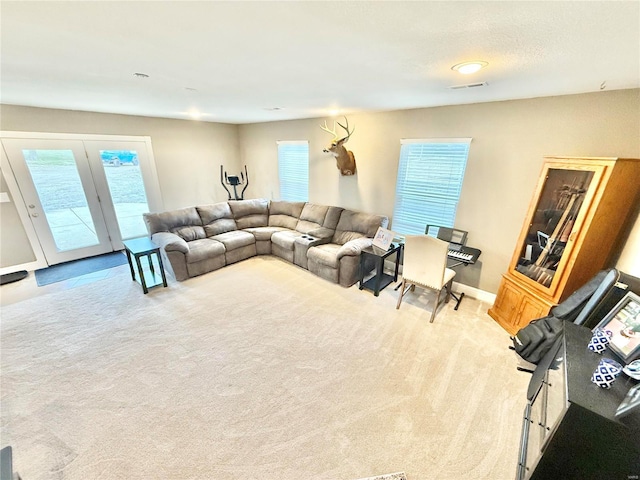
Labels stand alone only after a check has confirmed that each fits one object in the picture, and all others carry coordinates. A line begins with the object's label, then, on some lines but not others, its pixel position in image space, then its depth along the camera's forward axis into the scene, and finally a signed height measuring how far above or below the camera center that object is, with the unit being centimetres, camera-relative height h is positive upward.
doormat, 374 -181
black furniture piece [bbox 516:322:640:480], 110 -119
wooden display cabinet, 202 -56
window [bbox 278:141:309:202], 490 -22
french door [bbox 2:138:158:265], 372 -60
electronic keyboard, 297 -108
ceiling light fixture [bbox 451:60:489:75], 167 +66
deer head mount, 384 +10
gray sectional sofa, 363 -128
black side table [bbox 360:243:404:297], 333 -143
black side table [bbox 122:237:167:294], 329 -135
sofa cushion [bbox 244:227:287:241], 463 -135
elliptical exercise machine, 542 -51
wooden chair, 263 -108
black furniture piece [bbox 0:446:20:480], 109 -137
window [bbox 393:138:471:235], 320 -25
